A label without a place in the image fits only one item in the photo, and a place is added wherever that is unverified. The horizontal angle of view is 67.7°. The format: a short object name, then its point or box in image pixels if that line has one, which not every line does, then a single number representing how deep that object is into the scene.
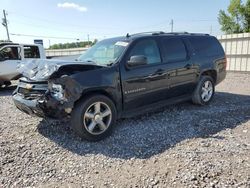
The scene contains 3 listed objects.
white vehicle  7.32
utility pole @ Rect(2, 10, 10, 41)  33.25
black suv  3.01
